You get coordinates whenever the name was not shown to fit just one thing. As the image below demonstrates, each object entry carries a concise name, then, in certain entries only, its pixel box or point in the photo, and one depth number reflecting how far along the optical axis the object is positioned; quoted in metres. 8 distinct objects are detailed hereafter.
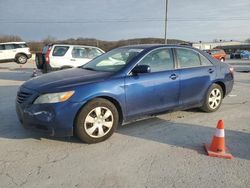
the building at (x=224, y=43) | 66.96
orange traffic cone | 2.79
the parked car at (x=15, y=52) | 17.30
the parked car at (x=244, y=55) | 31.18
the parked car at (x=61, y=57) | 8.50
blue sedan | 2.97
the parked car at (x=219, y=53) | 21.11
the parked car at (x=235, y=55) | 32.11
